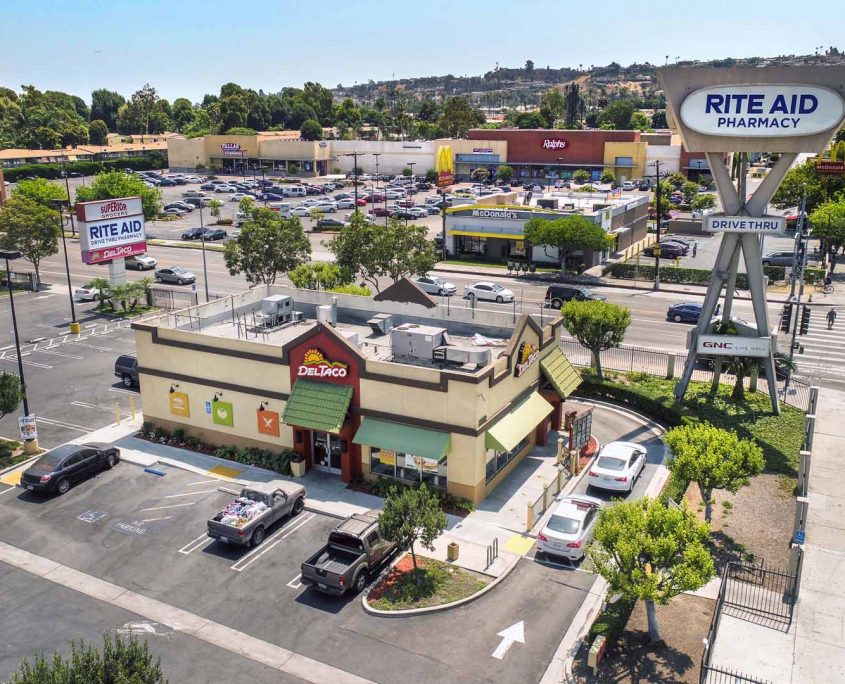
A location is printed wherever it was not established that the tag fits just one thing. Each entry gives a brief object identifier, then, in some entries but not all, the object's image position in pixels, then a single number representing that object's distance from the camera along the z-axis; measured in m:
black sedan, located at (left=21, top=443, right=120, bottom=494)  32.19
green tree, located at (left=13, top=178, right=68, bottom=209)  89.12
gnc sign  38.72
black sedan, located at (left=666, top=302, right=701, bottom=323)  57.25
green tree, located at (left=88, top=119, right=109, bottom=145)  187.62
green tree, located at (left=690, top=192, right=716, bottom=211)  103.44
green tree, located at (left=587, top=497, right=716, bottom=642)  21.08
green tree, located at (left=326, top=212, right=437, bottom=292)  56.47
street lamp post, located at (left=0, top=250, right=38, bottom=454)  36.53
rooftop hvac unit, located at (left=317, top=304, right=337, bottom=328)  38.47
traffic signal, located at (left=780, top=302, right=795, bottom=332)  44.84
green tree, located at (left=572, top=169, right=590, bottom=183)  127.38
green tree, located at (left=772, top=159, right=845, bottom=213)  83.62
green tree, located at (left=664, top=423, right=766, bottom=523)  27.25
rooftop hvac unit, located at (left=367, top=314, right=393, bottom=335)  38.81
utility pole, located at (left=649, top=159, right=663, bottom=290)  68.28
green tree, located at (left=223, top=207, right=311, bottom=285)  57.12
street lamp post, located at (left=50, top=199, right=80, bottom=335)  55.78
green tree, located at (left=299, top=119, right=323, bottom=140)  189.25
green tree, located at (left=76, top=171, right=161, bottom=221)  87.88
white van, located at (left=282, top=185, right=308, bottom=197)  128.38
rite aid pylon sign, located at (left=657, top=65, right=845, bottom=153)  34.72
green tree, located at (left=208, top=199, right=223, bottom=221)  104.12
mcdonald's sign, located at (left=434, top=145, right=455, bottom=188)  84.12
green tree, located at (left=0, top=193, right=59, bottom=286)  68.12
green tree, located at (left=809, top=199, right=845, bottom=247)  70.94
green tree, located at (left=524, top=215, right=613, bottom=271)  71.44
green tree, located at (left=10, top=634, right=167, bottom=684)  14.56
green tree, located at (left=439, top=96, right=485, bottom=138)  185.12
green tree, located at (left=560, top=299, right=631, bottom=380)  42.28
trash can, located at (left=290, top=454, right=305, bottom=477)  34.00
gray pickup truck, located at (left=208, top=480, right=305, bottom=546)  28.22
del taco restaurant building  31.42
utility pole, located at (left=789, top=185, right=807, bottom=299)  48.69
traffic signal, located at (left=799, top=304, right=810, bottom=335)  45.47
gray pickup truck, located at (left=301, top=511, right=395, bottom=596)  25.25
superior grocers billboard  59.56
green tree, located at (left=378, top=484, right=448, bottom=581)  24.92
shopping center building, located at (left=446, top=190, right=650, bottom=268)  78.88
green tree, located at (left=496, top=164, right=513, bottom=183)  137.88
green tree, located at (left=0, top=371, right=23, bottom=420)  35.06
